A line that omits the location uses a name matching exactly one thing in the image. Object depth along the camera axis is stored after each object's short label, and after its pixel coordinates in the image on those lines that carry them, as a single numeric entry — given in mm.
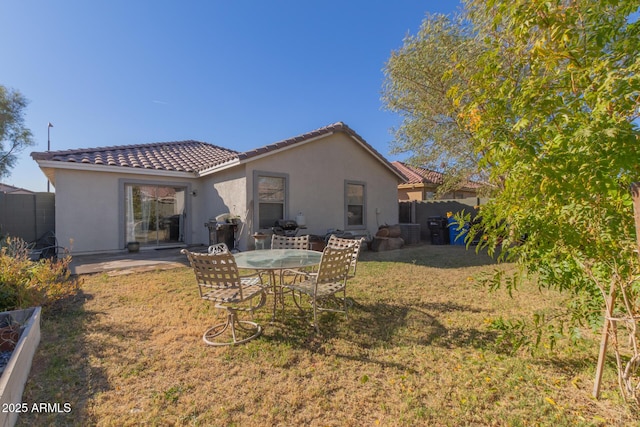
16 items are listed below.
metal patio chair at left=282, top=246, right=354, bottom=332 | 3545
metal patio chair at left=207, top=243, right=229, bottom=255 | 4974
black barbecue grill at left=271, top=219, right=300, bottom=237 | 8781
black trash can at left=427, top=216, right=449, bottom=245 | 12828
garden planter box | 1885
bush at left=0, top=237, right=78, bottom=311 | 3443
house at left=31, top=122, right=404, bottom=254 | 8406
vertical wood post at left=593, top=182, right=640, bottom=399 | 2129
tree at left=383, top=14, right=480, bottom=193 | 8328
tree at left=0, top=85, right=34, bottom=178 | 17169
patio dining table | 3645
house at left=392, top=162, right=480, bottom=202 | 17750
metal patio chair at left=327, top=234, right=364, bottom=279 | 4332
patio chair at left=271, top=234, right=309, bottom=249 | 5777
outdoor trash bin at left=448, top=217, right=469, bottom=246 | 12307
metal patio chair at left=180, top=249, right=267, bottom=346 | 3219
